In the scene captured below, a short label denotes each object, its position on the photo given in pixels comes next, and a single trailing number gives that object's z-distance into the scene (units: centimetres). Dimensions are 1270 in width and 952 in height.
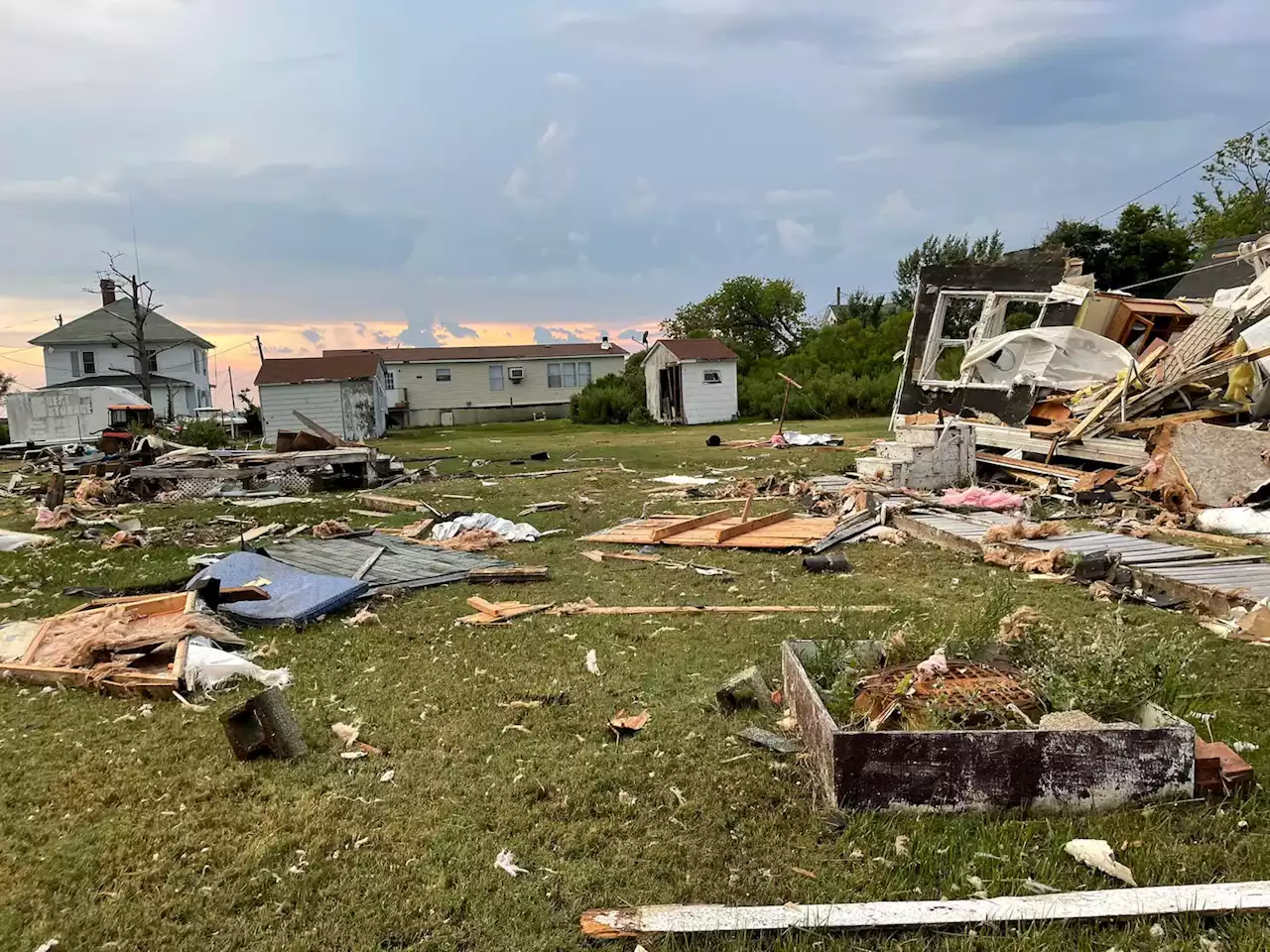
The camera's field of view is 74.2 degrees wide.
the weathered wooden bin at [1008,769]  323
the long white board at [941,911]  267
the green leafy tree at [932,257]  4741
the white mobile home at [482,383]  4184
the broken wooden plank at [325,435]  1916
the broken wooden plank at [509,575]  791
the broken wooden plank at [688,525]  976
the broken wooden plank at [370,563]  793
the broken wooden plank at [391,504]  1315
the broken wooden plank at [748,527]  945
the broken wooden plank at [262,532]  1107
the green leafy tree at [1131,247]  3431
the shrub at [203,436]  2412
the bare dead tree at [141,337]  3173
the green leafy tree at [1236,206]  3809
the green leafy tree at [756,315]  5338
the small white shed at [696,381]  3462
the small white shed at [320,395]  3120
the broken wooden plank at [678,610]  653
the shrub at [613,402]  3697
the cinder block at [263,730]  404
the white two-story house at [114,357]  4178
